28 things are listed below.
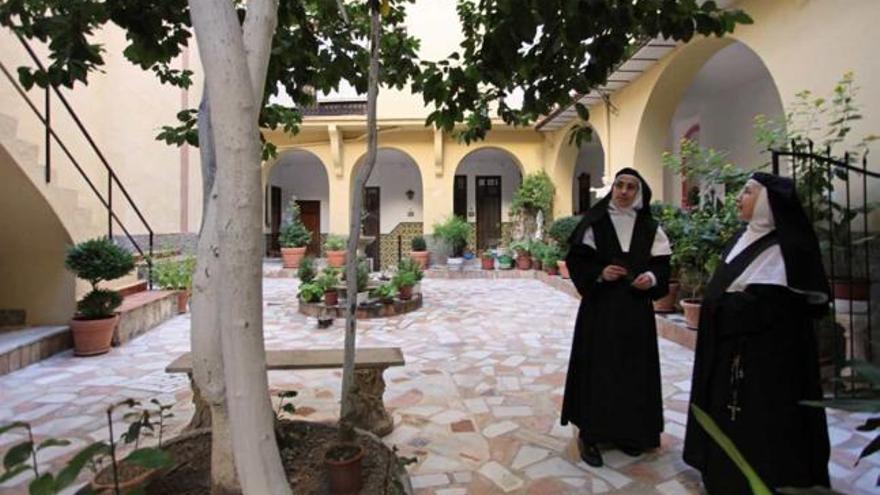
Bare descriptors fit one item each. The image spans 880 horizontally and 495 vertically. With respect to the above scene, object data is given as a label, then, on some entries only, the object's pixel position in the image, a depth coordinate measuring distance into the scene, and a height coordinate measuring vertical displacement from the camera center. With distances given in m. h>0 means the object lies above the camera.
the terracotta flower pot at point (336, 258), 12.45 -0.12
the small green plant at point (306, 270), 8.48 -0.29
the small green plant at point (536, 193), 12.92 +1.56
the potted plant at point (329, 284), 7.71 -0.50
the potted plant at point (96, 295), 5.13 -0.44
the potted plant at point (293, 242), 12.85 +0.31
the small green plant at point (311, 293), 7.92 -0.64
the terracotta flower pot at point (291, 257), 12.83 -0.09
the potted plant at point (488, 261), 12.91 -0.24
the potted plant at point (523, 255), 12.54 -0.09
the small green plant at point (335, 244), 12.65 +0.24
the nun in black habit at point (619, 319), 2.89 -0.41
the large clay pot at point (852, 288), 3.81 -0.32
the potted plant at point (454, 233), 13.07 +0.52
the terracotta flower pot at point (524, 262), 12.53 -0.27
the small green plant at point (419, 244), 13.54 +0.24
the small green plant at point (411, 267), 8.76 -0.26
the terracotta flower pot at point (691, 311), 5.45 -0.69
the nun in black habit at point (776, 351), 2.28 -0.49
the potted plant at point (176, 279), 7.85 -0.39
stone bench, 3.19 -0.76
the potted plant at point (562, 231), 10.24 +0.43
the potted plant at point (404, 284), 8.23 -0.53
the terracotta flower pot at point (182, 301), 7.74 -0.74
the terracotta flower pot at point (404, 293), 8.26 -0.68
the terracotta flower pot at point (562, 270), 10.15 -0.39
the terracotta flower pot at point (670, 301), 6.48 -0.67
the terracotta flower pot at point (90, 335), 5.30 -0.88
